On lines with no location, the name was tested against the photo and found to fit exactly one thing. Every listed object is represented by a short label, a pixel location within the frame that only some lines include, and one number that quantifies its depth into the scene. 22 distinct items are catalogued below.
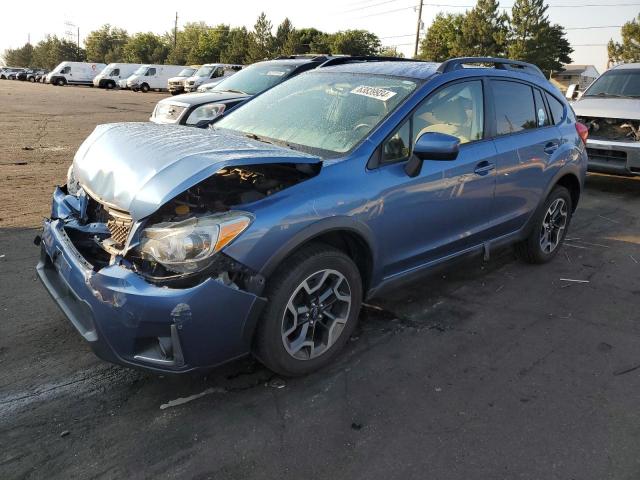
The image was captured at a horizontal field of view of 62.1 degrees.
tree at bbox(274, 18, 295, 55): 70.31
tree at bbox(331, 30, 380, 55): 76.00
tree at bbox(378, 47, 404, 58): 85.26
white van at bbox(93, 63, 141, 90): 44.84
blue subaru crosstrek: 2.58
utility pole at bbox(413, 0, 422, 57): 45.08
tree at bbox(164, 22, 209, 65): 81.75
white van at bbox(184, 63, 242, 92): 28.36
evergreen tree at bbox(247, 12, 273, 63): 69.19
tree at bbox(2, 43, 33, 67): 130.38
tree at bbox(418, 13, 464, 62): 74.97
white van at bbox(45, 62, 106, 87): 47.22
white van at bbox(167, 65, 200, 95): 32.47
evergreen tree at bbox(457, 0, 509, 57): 68.69
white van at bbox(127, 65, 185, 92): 41.78
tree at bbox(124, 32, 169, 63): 91.69
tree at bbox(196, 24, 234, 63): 81.44
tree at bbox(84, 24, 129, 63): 107.22
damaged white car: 8.32
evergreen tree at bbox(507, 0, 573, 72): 67.06
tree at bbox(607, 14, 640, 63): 50.66
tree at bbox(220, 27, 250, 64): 73.75
